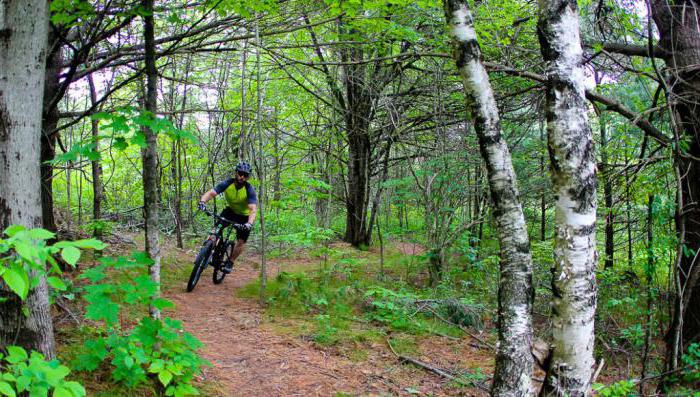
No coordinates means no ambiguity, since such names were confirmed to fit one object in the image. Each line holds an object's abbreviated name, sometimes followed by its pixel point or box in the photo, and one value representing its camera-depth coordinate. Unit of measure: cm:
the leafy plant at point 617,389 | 356
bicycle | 691
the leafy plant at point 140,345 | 291
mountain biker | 690
